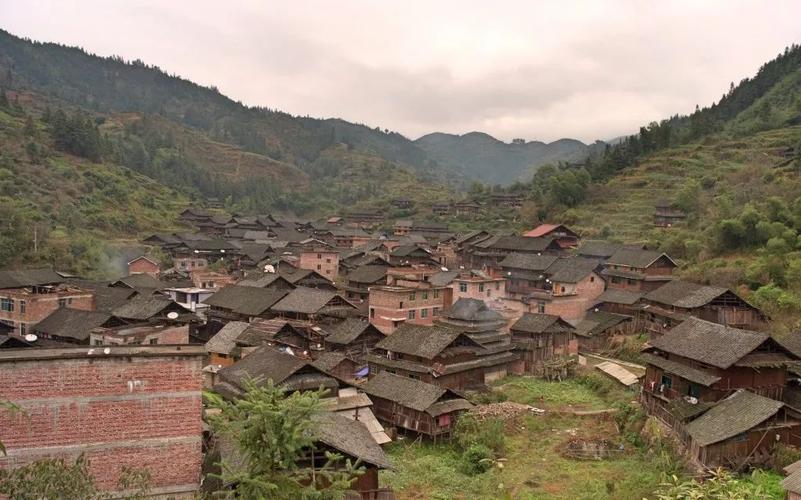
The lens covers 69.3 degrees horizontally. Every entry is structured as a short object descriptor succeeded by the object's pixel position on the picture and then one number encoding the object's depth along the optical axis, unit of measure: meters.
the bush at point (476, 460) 26.41
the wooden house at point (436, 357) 33.78
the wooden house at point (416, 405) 28.81
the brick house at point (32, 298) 42.59
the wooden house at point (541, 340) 40.78
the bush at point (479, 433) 27.94
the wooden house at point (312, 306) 41.72
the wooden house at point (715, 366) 25.97
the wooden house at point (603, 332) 43.72
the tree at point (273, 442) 12.98
